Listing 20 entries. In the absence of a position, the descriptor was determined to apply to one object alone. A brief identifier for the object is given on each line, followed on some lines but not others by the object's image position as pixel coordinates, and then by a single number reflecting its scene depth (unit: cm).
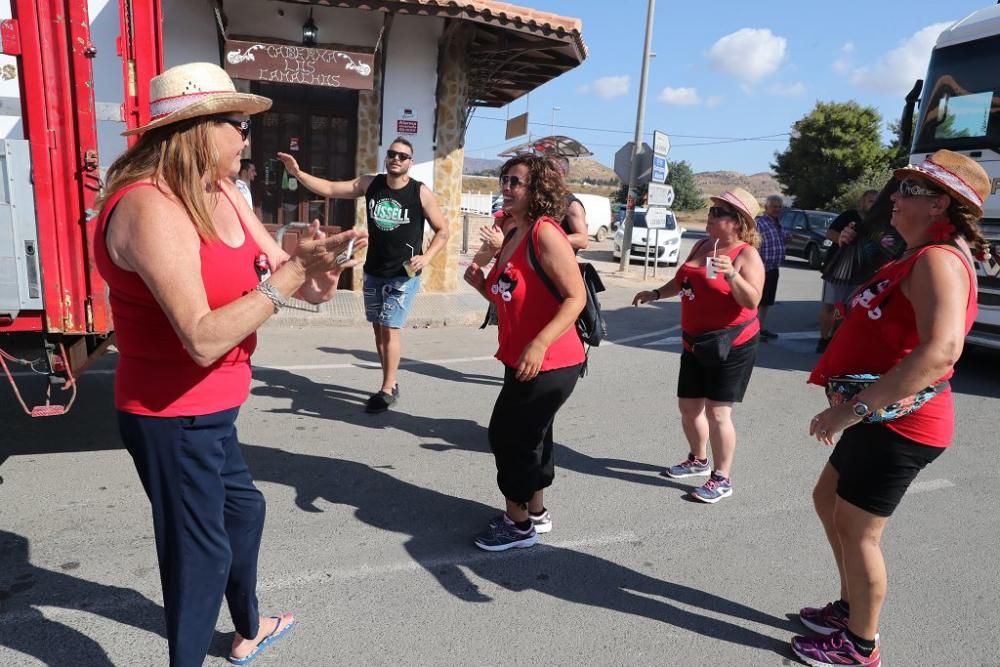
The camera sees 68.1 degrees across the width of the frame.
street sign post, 1541
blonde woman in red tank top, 187
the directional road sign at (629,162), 1574
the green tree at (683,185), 6003
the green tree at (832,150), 3975
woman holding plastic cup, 393
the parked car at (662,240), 1861
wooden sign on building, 934
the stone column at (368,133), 1025
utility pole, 1599
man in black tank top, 542
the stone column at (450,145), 1038
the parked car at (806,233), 2128
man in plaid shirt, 899
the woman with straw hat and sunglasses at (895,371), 224
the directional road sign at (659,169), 1569
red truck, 325
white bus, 692
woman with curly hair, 309
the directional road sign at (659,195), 1542
